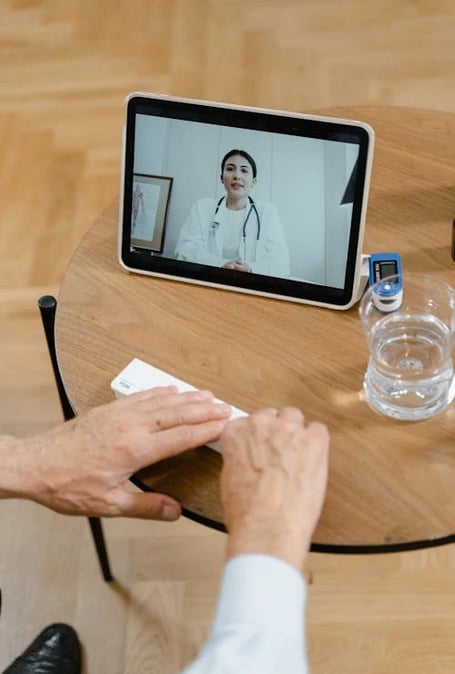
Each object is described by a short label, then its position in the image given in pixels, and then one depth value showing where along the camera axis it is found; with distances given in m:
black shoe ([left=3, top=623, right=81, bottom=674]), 1.51
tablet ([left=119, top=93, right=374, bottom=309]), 1.08
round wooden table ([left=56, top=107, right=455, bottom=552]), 0.96
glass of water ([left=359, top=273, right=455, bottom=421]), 1.04
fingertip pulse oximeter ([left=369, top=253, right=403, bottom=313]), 1.11
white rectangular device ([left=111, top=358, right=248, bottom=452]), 1.06
